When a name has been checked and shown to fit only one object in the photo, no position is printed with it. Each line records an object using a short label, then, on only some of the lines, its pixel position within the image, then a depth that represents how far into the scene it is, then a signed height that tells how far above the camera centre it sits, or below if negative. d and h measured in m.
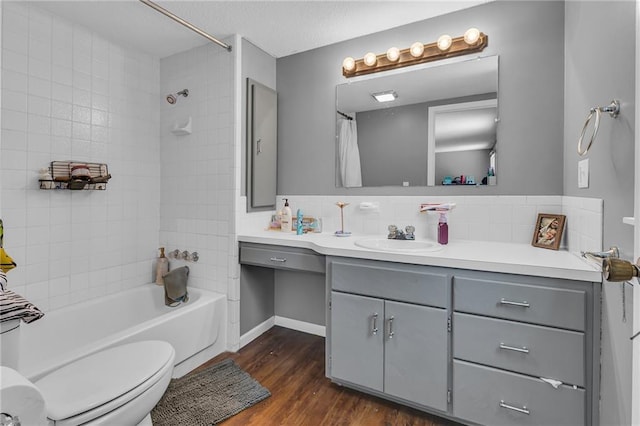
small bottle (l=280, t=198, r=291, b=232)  2.44 -0.08
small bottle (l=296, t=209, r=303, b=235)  2.33 -0.12
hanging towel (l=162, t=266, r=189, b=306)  2.30 -0.58
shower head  2.49 +0.92
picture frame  1.69 -0.11
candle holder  2.27 -0.11
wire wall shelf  1.97 +0.21
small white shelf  2.47 +0.64
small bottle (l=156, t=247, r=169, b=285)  2.59 -0.49
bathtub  1.81 -0.76
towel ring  1.07 +0.36
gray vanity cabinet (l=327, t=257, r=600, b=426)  1.26 -0.60
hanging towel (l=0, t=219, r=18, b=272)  1.49 -0.26
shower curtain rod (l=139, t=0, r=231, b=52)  1.74 +1.15
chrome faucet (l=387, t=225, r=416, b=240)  2.05 -0.15
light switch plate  1.40 +0.18
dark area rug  1.60 -1.05
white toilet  1.08 -0.67
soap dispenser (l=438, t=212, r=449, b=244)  1.92 -0.12
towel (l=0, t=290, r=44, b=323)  0.91 -0.30
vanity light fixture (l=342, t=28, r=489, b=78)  1.94 +1.05
